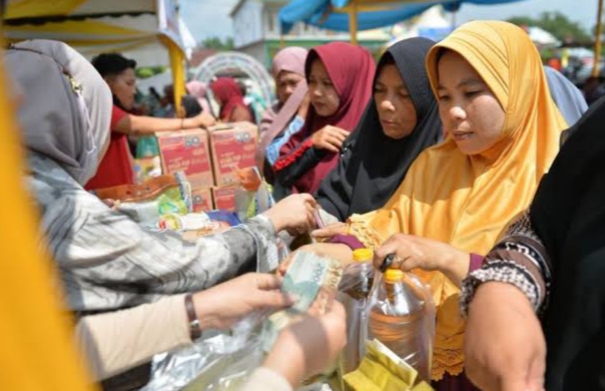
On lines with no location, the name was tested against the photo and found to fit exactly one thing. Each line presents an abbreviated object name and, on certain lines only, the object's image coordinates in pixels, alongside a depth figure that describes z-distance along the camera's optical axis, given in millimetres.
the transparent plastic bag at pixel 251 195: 1928
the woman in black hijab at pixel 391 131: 1919
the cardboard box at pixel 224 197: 2980
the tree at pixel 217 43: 64200
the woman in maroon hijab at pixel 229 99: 6641
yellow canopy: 3592
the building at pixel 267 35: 28172
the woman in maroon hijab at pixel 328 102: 2580
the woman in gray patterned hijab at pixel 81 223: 1052
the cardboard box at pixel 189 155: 3006
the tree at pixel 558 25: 71812
